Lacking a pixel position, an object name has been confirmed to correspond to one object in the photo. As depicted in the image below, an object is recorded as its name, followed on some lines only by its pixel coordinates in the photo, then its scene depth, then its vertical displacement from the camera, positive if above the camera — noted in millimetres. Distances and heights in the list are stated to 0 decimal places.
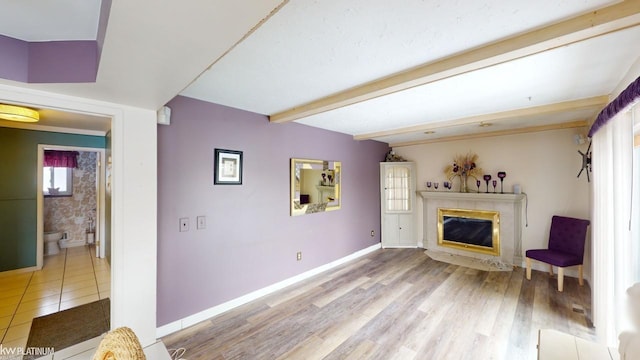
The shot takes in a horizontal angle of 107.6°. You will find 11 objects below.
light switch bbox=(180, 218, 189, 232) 2334 -431
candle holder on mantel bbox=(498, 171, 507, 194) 4042 +89
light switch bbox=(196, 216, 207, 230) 2443 -434
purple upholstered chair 3049 -918
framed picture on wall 2578 +158
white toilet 4473 -1188
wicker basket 716 -529
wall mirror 3406 -72
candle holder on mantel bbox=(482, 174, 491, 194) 4172 +56
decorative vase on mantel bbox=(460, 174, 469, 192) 4464 -16
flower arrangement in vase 4375 +246
